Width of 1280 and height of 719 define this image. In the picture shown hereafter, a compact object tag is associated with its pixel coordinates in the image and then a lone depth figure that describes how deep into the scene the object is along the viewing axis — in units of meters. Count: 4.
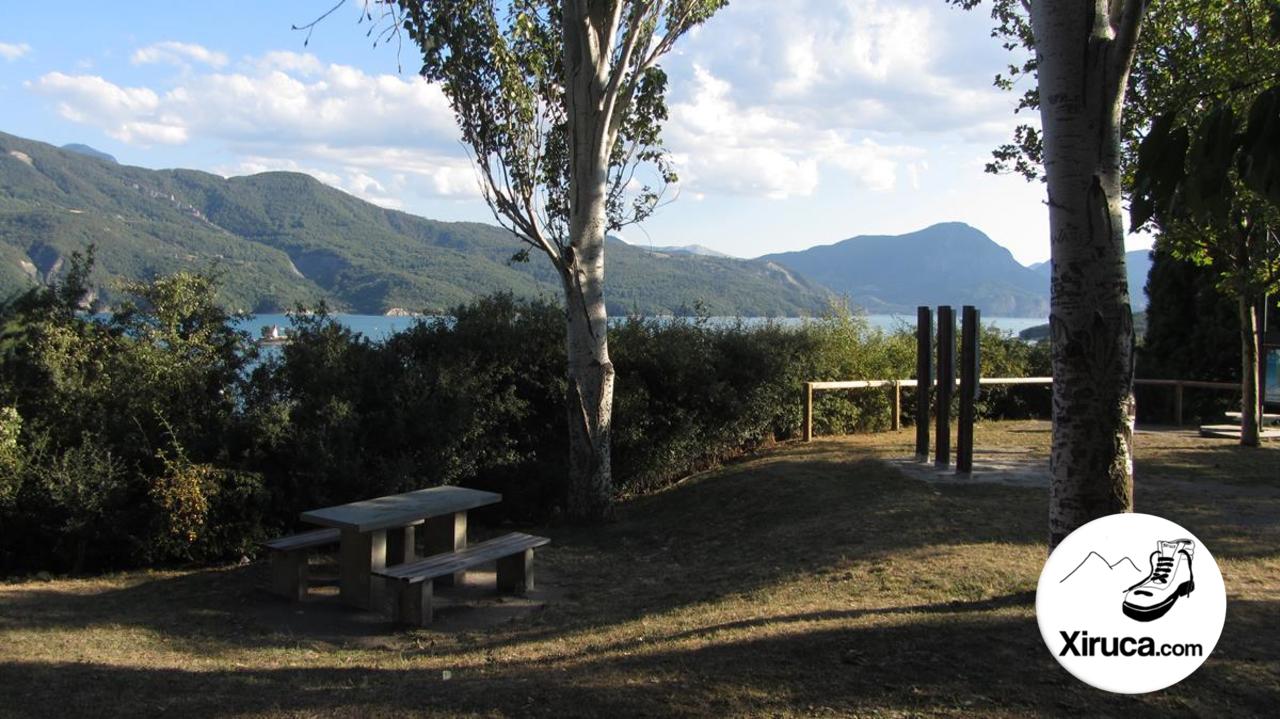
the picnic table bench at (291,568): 7.07
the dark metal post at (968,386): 10.97
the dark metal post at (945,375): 11.45
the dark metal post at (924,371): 12.11
